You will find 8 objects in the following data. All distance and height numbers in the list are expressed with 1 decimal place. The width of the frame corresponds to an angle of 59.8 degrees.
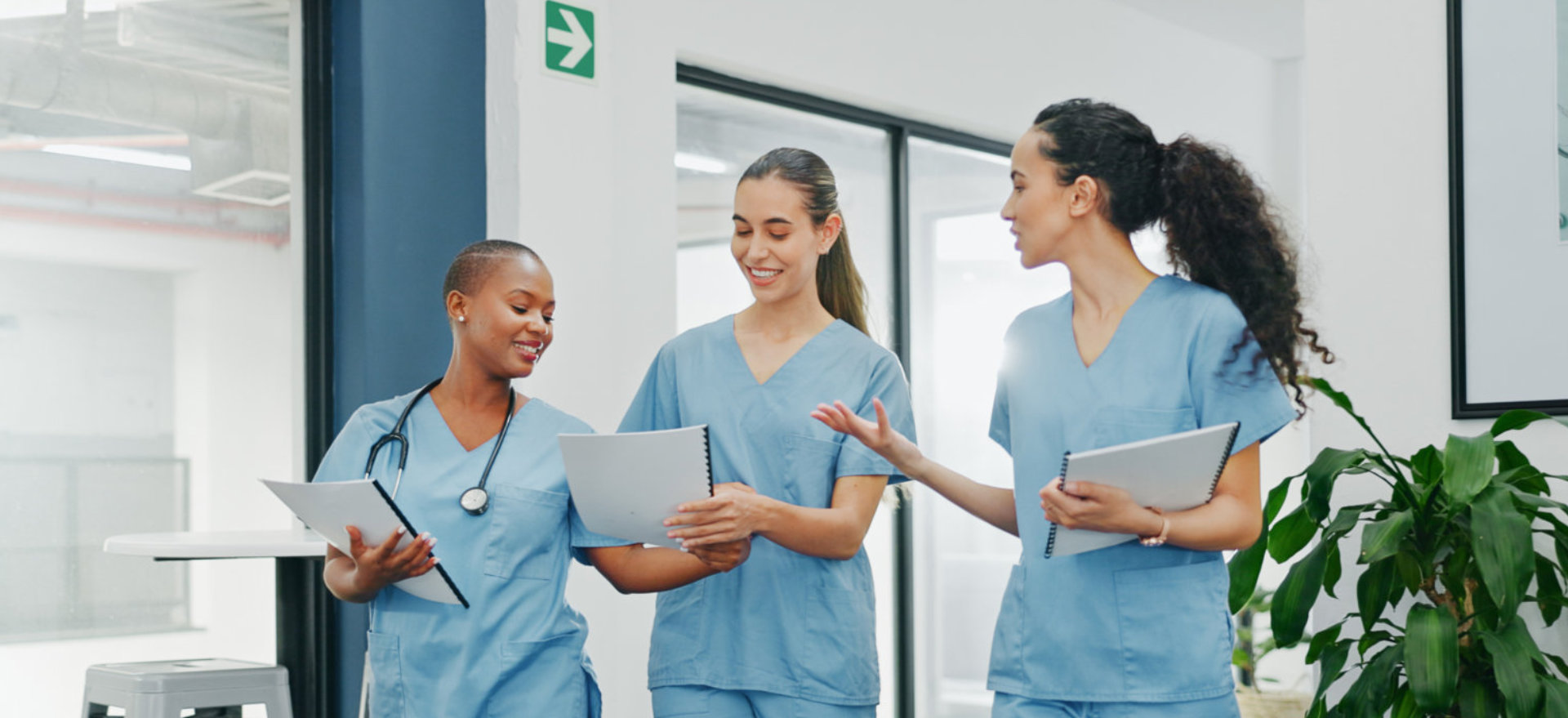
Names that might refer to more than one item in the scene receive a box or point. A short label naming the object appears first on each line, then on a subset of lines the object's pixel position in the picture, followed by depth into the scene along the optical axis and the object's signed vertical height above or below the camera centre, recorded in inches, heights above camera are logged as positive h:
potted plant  69.4 -11.6
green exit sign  119.7 +28.8
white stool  88.6 -21.4
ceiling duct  106.9 +21.6
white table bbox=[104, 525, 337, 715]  87.1 -15.2
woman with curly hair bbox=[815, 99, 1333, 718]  56.1 -1.0
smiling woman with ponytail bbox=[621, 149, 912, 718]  67.1 -5.5
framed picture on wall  80.4 +9.3
